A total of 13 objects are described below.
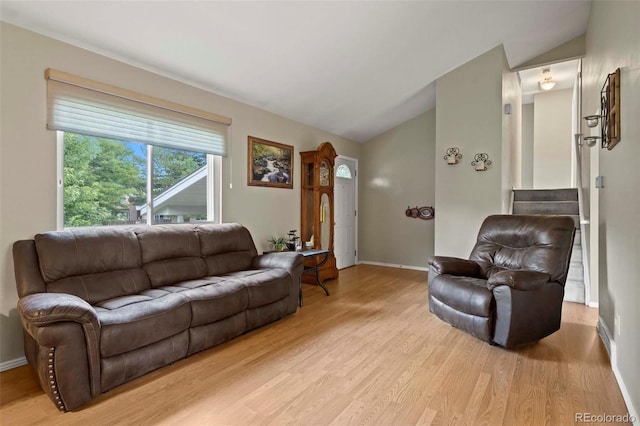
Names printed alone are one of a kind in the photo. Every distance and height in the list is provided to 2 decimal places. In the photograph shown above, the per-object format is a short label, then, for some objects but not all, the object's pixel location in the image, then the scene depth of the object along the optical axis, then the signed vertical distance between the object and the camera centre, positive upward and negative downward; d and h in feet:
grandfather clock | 17.13 +0.91
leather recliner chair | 9.09 -2.04
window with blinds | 9.18 +1.84
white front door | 20.62 +0.06
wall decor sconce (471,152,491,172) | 15.67 +2.37
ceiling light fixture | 19.93 +8.10
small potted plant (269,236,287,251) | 15.34 -1.35
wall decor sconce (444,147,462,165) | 16.43 +2.78
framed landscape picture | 14.61 +2.24
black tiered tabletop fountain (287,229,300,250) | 15.55 -1.28
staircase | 14.10 +0.24
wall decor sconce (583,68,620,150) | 7.59 +2.48
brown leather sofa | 6.46 -2.09
